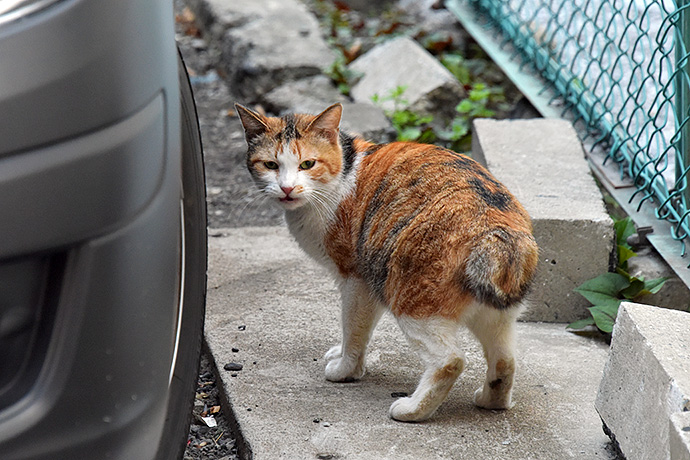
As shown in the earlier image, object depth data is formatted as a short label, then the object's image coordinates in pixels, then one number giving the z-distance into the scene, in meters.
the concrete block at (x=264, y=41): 5.91
